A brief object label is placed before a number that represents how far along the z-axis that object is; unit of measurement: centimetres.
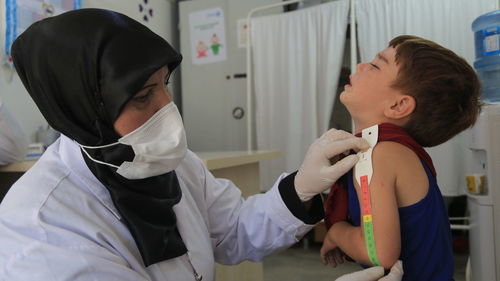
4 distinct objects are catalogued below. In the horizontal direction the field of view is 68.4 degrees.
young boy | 81
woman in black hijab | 66
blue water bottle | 193
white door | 332
